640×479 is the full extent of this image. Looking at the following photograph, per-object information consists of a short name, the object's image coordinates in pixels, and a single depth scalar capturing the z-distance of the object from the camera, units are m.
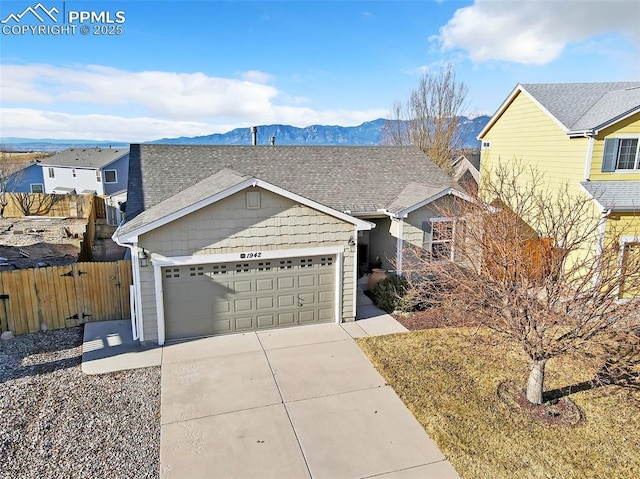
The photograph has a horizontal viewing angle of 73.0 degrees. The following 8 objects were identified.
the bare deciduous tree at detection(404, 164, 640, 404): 7.31
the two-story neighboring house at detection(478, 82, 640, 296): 14.29
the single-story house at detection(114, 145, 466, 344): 10.80
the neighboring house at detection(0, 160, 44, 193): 39.72
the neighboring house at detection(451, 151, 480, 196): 32.25
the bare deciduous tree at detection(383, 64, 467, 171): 29.92
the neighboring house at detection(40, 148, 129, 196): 36.66
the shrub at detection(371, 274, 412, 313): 13.31
